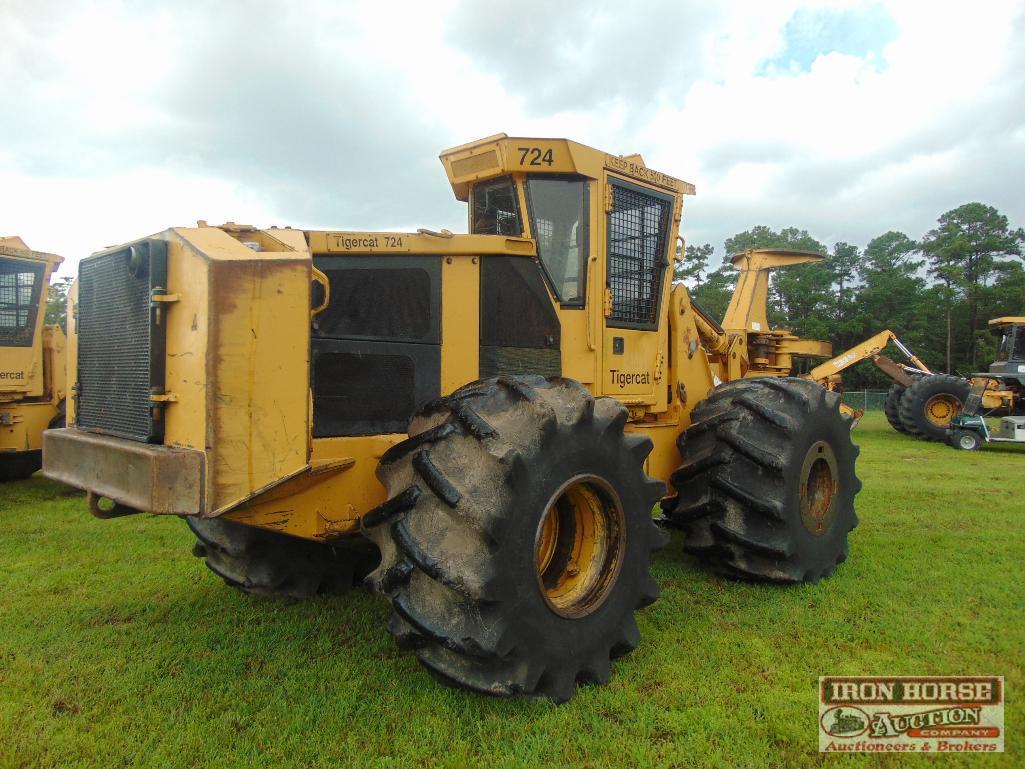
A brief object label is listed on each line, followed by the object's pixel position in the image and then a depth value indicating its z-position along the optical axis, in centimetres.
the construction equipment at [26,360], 970
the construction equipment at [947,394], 1752
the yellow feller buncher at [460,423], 306
